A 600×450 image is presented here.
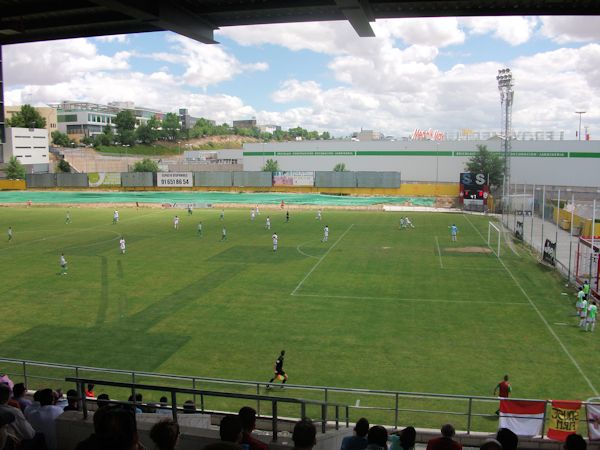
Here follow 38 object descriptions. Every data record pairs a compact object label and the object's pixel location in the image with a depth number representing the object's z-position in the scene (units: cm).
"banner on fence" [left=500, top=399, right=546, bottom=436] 1140
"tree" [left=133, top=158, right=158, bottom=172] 11100
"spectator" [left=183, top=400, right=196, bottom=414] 930
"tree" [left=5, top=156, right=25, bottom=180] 10275
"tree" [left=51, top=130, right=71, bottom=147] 15250
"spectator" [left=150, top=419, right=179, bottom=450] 457
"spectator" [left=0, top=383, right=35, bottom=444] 643
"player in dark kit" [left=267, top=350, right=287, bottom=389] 1598
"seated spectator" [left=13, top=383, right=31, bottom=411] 857
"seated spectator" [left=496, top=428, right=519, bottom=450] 570
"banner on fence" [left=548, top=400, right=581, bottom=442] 1103
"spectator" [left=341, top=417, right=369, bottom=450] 676
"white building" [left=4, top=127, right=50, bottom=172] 11419
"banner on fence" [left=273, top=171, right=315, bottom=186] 9081
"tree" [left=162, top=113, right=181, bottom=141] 18809
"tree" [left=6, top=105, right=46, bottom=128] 13788
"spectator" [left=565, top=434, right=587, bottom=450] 506
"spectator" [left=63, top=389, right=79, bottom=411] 863
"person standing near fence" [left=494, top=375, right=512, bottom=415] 1417
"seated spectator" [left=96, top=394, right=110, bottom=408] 751
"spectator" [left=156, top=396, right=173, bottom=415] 998
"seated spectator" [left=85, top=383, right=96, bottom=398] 1307
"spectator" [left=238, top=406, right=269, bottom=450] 511
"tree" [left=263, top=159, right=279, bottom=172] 10531
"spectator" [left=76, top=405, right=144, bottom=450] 386
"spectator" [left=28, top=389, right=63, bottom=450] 745
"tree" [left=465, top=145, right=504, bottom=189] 7781
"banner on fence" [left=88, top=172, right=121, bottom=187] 9875
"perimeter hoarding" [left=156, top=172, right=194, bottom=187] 9469
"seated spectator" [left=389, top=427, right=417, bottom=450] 692
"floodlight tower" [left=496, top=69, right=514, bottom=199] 6462
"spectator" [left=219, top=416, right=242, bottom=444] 468
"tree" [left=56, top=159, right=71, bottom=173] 12038
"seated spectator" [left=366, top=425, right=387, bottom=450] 647
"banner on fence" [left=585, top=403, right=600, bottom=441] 1064
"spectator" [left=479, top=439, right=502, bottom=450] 472
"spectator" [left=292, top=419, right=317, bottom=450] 498
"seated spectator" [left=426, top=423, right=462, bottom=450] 517
